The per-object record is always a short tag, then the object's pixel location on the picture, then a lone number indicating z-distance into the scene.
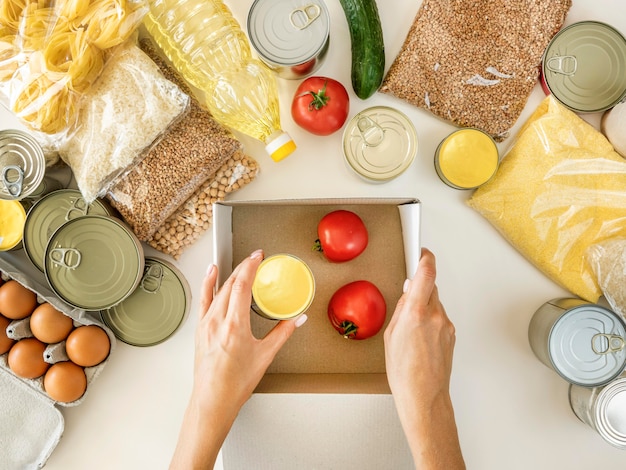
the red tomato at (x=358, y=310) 0.96
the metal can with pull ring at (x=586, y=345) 0.97
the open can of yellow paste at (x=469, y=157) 1.05
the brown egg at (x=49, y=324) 1.02
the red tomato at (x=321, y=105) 1.02
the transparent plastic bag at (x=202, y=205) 1.08
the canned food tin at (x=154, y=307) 1.08
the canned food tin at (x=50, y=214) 1.05
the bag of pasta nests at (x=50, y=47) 0.93
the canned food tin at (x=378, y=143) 1.05
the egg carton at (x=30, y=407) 1.04
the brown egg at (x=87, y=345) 1.02
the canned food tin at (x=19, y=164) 0.98
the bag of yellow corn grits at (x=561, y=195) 1.07
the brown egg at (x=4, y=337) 1.03
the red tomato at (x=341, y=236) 0.98
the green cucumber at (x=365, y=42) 1.05
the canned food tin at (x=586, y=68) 1.09
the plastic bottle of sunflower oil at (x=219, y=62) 1.05
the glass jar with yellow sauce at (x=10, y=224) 1.06
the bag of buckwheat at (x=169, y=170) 1.02
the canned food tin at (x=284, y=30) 1.02
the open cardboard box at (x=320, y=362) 0.88
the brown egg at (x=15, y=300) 1.02
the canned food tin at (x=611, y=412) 0.96
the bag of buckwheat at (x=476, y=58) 1.08
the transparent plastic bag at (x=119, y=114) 0.97
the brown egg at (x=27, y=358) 1.02
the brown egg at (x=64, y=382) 1.02
